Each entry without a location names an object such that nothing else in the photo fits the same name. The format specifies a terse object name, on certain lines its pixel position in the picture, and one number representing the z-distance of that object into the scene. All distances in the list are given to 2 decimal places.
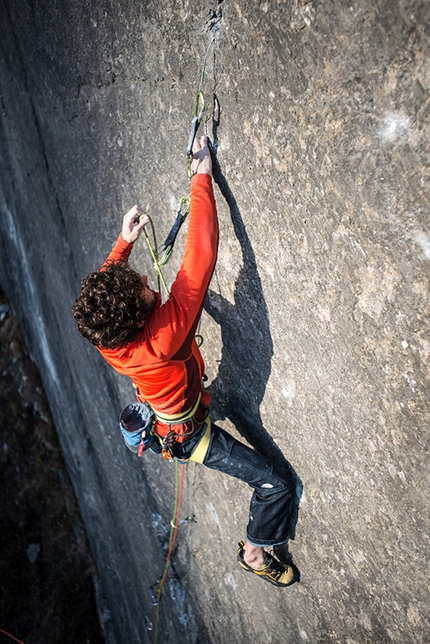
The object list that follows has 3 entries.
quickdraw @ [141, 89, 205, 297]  1.90
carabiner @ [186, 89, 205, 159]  1.89
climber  1.66
